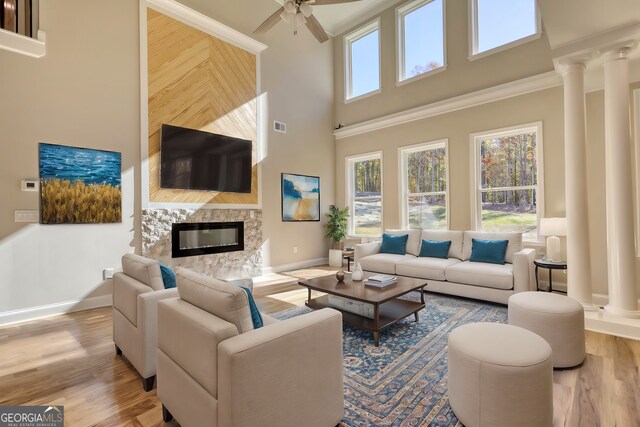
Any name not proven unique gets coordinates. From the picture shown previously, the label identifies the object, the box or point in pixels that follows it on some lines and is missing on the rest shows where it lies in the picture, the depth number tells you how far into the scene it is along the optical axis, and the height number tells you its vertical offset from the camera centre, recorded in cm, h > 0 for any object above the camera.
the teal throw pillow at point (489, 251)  425 -55
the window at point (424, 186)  574 +56
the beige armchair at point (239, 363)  125 -68
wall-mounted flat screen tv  461 +94
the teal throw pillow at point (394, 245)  528 -54
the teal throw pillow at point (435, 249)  482 -57
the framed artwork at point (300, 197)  634 +41
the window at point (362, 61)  685 +364
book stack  322 -73
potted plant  681 -29
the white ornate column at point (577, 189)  334 +25
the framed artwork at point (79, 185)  356 +44
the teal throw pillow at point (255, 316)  161 -54
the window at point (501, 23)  474 +314
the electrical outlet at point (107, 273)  400 -71
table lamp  388 -26
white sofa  370 -75
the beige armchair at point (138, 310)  206 -67
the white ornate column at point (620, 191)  311 +20
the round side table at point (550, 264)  376 -67
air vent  615 +186
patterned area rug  183 -121
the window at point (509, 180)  465 +53
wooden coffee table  282 -79
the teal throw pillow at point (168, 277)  241 -47
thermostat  342 +41
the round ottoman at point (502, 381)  155 -90
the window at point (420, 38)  583 +355
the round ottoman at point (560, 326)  232 -90
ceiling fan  329 +232
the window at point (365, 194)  679 +49
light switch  339 +6
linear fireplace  469 -34
